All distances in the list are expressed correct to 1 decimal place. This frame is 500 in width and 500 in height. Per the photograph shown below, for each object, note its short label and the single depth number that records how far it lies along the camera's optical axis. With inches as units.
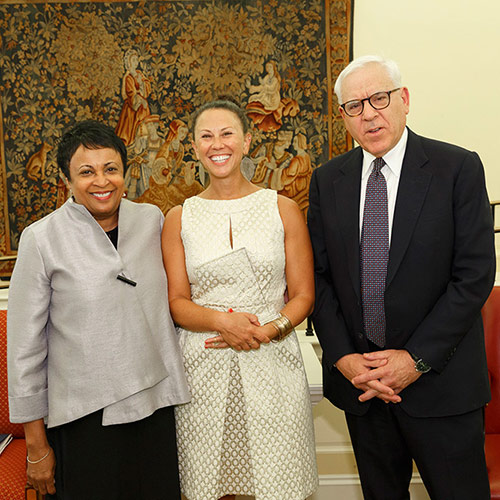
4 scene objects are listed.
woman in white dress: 81.4
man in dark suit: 73.1
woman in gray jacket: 74.4
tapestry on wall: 146.6
